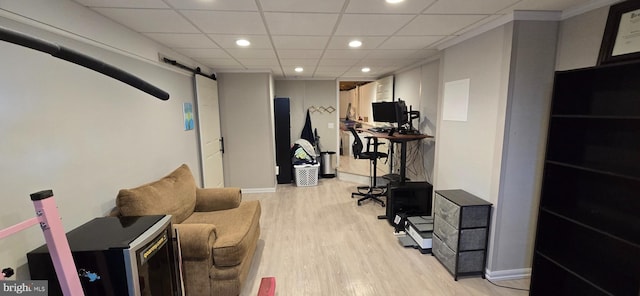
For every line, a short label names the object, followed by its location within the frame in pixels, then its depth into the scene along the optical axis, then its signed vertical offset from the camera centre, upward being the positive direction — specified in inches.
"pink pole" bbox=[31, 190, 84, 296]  34.6 -17.3
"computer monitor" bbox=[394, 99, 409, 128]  148.6 +0.9
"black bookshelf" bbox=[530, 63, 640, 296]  60.2 -19.3
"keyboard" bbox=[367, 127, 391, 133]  165.4 -9.7
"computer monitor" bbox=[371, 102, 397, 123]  162.7 +1.8
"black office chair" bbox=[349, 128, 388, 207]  166.9 -26.6
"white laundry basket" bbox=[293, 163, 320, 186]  203.2 -46.0
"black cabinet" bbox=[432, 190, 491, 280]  88.9 -41.1
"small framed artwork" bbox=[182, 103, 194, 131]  127.1 +0.1
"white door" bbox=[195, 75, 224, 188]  143.4 -9.9
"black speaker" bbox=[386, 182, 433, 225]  134.6 -43.8
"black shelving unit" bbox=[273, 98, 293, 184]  203.6 -8.6
